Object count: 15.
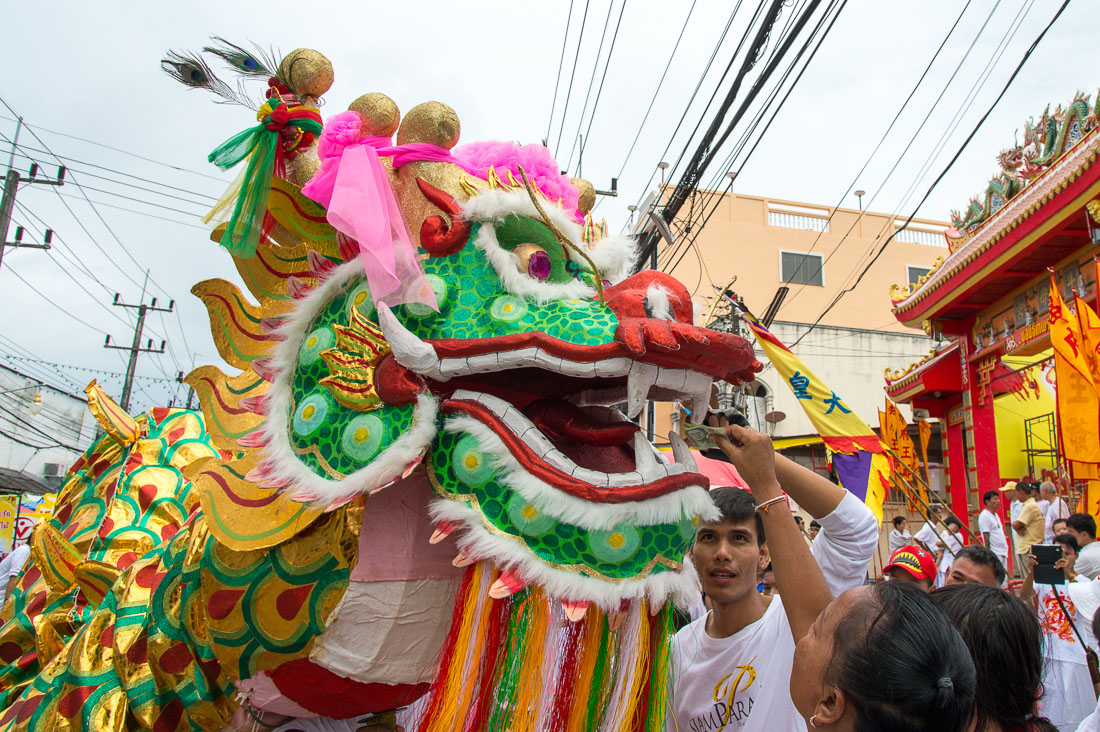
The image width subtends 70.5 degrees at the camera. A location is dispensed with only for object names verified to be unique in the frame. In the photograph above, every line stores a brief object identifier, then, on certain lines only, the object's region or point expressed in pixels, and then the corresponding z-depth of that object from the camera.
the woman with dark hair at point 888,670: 0.99
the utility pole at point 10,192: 11.48
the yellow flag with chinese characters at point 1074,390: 6.02
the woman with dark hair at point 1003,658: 1.47
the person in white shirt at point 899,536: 8.61
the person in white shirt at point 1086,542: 4.58
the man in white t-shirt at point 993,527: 8.04
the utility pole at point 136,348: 22.95
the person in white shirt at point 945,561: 7.31
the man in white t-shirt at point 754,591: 1.55
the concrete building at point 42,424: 20.73
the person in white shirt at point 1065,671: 3.23
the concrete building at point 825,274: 17.83
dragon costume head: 1.55
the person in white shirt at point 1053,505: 7.63
